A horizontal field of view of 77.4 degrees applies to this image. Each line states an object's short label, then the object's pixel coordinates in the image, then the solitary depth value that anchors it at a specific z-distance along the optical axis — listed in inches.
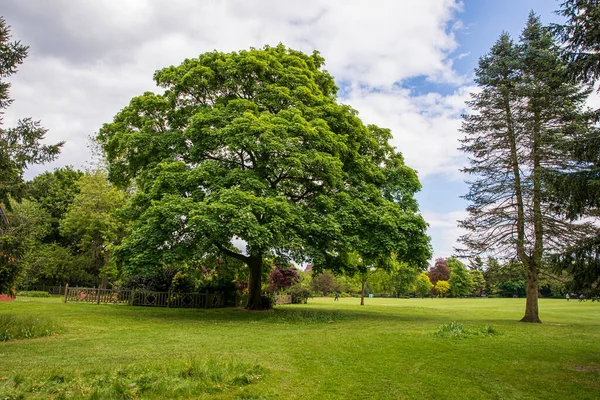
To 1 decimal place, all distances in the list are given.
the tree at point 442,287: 3324.3
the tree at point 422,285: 3158.5
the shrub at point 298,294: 1558.8
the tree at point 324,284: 2950.3
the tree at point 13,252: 443.8
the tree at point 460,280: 3213.6
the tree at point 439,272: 3612.2
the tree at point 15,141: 424.2
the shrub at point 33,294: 1432.1
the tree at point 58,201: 1713.7
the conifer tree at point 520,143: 743.7
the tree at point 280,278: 1332.4
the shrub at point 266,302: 944.8
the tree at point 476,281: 3225.9
